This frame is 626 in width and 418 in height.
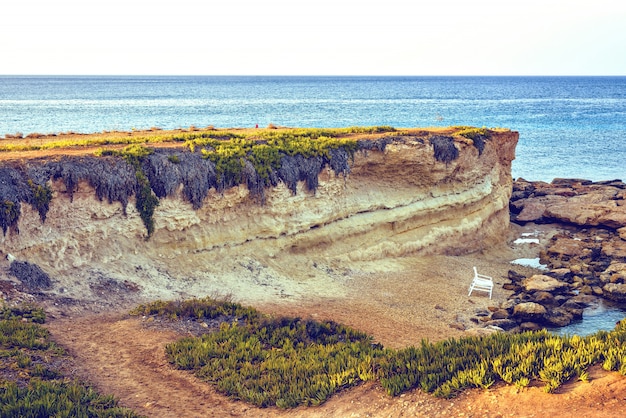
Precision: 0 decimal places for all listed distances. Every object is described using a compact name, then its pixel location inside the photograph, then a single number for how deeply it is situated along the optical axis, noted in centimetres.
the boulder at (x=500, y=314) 2245
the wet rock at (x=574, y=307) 2331
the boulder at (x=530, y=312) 2247
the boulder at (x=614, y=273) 2626
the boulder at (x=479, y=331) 1997
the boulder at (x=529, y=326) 2180
